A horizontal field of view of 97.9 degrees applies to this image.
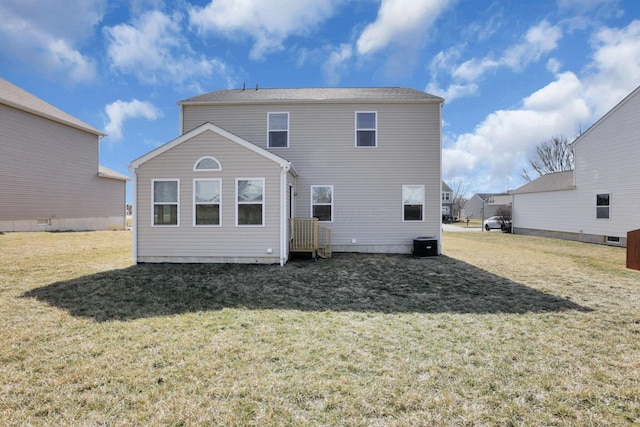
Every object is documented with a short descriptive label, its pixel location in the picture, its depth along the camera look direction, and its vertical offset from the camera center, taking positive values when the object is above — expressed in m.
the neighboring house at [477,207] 47.66 +1.14
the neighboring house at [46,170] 14.39 +2.76
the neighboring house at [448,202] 45.03 +1.89
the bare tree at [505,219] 22.38 -0.51
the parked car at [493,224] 25.48 -1.01
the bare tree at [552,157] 31.95 +6.71
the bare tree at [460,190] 54.64 +4.71
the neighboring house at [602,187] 12.55 +1.37
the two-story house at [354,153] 10.88 +2.43
